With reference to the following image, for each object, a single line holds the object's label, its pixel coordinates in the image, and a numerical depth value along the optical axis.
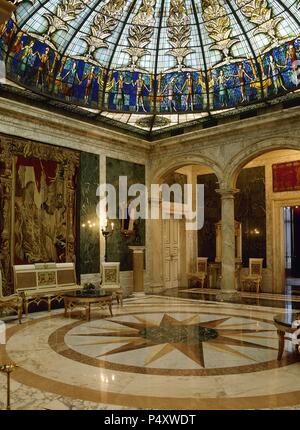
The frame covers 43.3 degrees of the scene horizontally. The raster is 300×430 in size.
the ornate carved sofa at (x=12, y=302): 7.62
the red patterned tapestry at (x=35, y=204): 9.12
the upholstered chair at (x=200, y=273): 14.49
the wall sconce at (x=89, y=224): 10.92
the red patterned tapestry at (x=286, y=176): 13.20
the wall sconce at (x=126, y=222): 12.00
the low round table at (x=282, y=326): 5.10
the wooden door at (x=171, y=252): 14.77
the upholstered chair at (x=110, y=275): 10.51
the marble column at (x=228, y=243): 11.40
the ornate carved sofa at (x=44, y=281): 8.93
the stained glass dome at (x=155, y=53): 9.48
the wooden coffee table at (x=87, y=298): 8.02
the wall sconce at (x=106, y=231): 10.95
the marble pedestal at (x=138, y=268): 12.08
